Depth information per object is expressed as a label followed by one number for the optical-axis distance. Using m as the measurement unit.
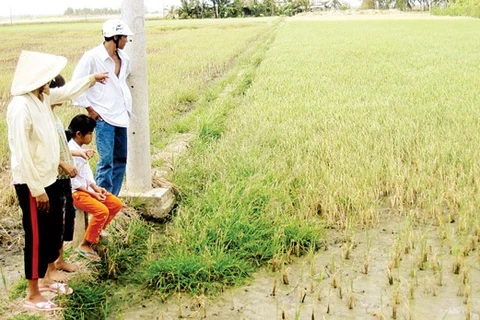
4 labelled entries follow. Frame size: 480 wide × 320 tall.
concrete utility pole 4.32
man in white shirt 4.03
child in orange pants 3.51
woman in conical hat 2.75
